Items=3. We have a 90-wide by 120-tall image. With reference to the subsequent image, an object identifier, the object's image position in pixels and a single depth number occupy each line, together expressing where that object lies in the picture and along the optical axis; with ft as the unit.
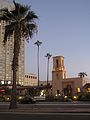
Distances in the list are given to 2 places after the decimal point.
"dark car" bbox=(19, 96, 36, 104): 87.99
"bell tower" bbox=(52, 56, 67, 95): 172.77
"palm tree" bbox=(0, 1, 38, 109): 63.13
